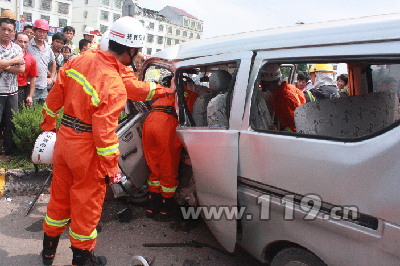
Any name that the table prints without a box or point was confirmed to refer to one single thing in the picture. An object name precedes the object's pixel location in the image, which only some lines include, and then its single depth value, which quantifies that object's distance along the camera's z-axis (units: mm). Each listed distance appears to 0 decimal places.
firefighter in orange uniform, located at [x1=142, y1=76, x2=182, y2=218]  3826
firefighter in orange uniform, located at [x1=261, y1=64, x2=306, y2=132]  3812
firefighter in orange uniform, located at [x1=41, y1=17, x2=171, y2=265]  2773
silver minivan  1826
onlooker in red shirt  5680
